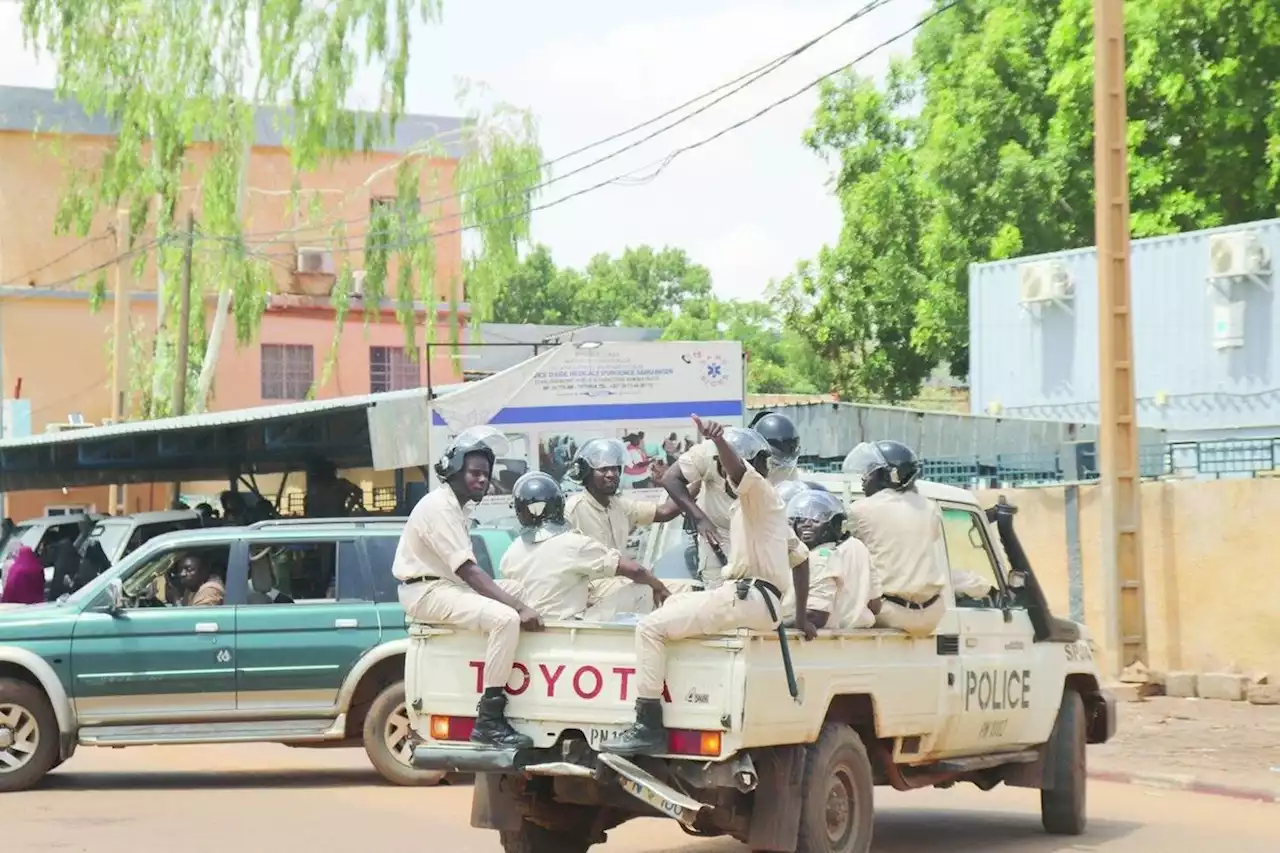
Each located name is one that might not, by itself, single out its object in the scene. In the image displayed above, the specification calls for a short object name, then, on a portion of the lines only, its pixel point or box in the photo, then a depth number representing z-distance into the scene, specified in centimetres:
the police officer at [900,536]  938
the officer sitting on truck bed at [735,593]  800
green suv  1320
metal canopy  2334
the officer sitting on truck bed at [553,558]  888
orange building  4259
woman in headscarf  2008
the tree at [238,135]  3556
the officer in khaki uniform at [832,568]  925
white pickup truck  801
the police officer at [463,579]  840
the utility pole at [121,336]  3606
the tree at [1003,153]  3216
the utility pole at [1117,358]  1747
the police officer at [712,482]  966
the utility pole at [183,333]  3308
